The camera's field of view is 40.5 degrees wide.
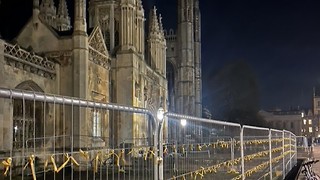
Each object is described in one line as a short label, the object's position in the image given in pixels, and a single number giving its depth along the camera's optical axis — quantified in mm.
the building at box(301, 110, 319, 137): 130125
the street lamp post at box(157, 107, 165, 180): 5320
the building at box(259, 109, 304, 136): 129312
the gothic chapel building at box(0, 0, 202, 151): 19312
